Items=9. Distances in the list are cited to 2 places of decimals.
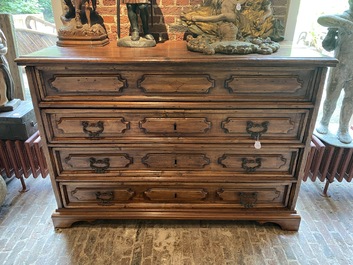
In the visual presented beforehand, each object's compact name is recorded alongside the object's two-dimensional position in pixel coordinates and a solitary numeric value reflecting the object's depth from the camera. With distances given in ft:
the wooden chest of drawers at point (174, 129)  4.64
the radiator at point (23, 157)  6.59
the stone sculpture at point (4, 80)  6.48
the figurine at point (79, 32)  5.38
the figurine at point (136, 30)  5.32
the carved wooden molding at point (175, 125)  5.01
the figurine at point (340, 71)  5.68
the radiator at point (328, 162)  6.52
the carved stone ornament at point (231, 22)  5.24
